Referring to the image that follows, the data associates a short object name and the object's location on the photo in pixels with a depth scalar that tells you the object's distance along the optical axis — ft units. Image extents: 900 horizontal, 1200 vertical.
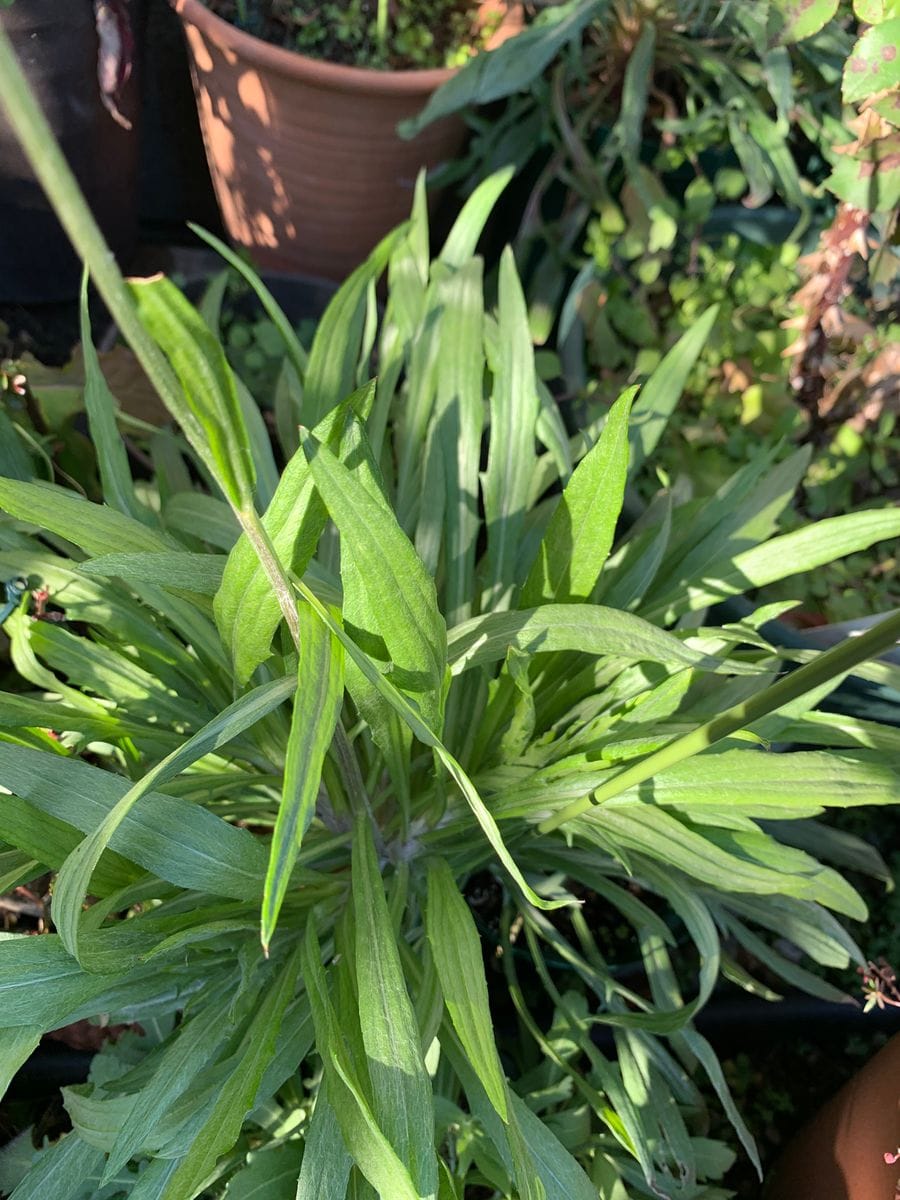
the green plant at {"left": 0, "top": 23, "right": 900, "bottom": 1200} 1.66
